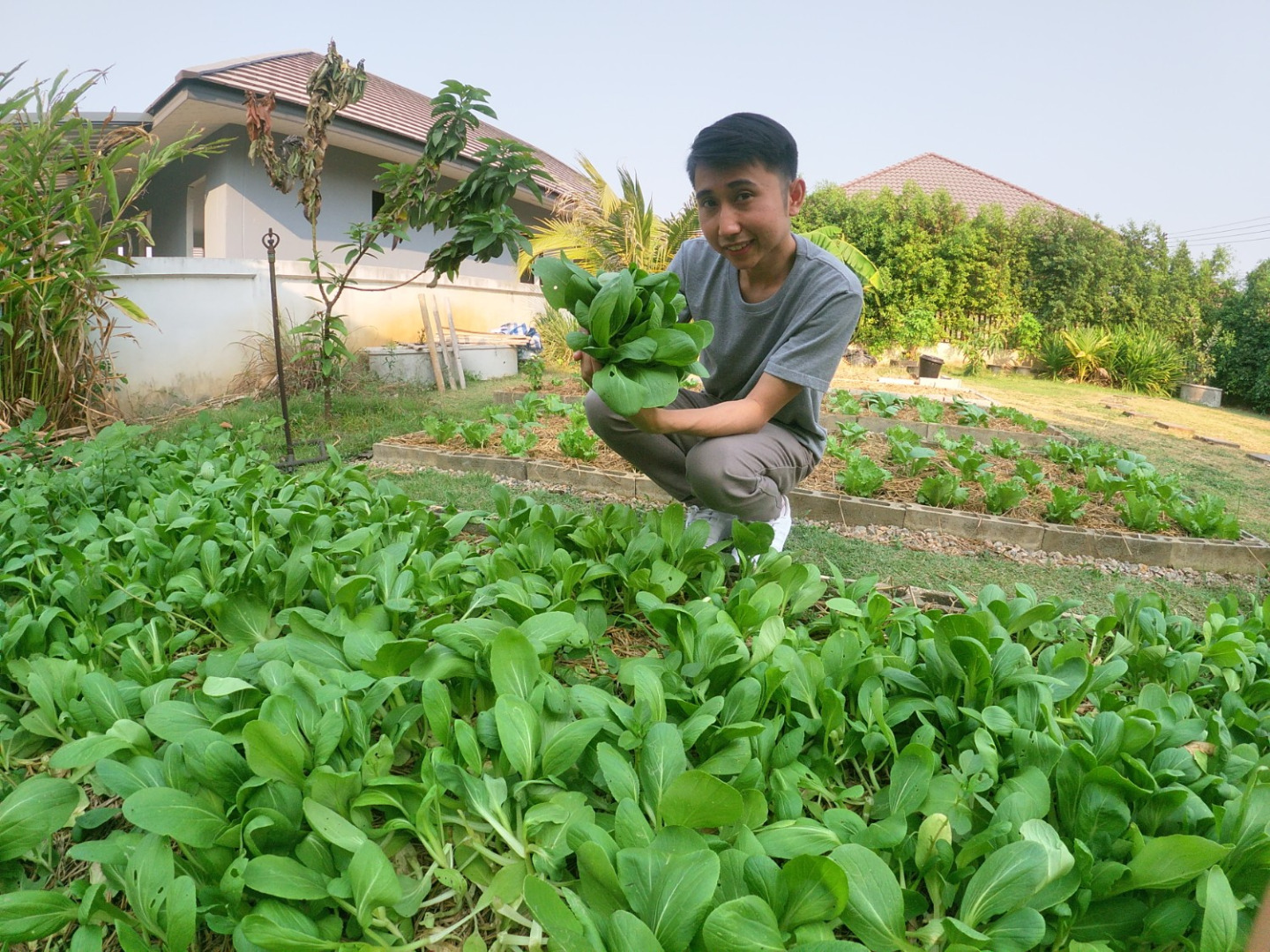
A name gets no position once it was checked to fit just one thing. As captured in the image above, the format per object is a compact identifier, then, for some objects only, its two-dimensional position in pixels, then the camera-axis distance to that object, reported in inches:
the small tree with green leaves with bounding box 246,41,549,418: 210.2
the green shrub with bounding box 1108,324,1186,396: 562.3
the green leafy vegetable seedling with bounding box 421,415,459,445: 186.7
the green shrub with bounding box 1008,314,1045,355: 610.2
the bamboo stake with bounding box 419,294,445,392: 327.1
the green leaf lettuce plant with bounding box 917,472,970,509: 148.2
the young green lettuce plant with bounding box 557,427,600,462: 171.3
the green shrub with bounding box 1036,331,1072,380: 594.2
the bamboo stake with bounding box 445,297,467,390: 343.0
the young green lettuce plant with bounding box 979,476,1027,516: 145.8
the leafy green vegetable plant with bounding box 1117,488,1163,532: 141.3
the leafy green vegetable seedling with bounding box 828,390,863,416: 254.1
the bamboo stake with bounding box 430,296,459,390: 344.5
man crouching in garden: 80.1
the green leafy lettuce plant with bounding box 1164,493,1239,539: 137.1
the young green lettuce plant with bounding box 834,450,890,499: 151.7
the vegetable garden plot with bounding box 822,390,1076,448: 237.1
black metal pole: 171.0
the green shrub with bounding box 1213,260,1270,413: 548.1
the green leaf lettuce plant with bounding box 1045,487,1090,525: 141.6
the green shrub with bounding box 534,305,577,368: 441.4
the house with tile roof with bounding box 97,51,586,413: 285.3
